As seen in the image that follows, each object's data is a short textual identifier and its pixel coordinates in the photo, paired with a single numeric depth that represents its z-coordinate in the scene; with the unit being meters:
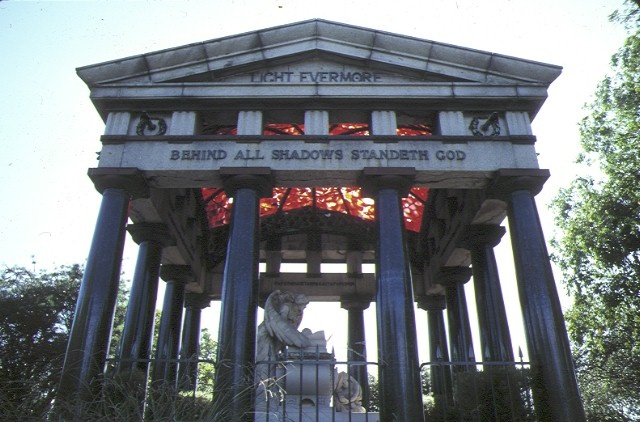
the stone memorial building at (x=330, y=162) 10.80
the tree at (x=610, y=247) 19.42
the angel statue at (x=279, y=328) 11.66
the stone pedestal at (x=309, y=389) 10.48
